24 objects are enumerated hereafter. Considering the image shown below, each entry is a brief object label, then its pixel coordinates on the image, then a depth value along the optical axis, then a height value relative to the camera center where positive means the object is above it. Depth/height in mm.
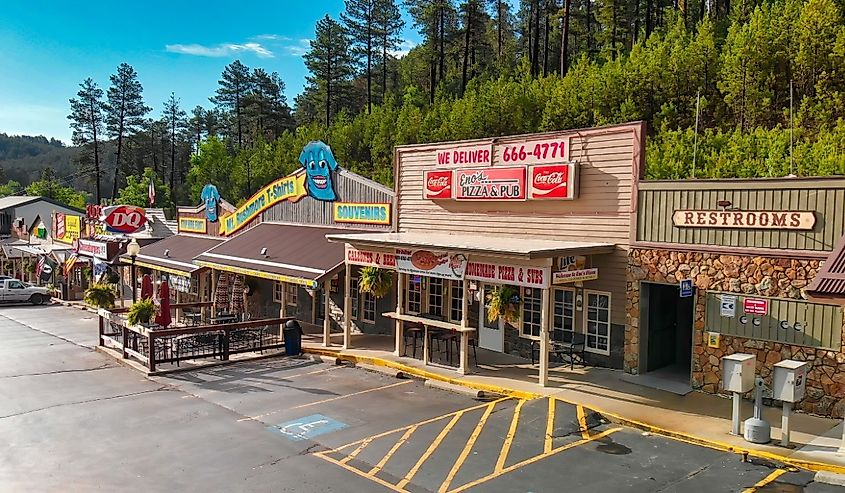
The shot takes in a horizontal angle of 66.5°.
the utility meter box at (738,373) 10312 -2252
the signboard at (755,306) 11969 -1351
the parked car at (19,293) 32281 -3924
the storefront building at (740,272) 11336 -769
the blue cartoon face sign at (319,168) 21484 +1825
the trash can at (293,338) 17797 -3215
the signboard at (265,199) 23219 +861
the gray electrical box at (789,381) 9797 -2257
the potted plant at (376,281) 17484 -1549
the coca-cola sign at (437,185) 17562 +1129
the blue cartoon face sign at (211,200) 27703 +854
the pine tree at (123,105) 74875 +13171
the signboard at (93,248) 28938 -1484
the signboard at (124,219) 26203 -44
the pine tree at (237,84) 75375 +16129
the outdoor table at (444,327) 14602 -2339
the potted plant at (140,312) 17016 -2505
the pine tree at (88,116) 73625 +11543
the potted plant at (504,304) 14531 -1735
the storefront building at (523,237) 13875 -263
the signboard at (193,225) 28453 -243
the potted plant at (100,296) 19688 -2420
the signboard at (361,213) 19719 +341
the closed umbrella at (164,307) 17109 -2364
